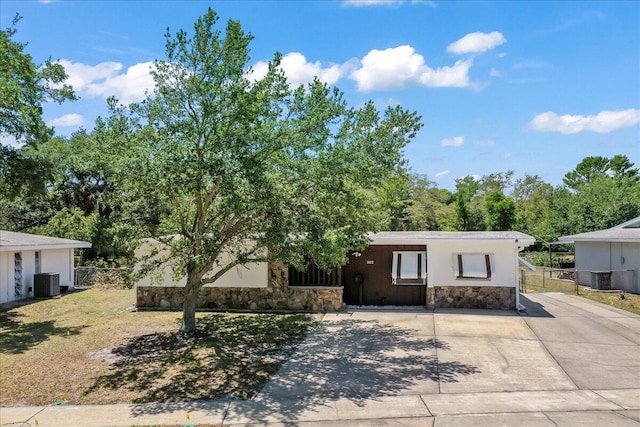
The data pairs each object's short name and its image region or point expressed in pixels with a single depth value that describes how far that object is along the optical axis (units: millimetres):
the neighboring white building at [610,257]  19531
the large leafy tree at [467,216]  41156
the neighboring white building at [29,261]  17375
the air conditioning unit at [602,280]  20059
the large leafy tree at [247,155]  8969
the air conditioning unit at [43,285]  18812
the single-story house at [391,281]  15188
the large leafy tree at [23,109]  13664
